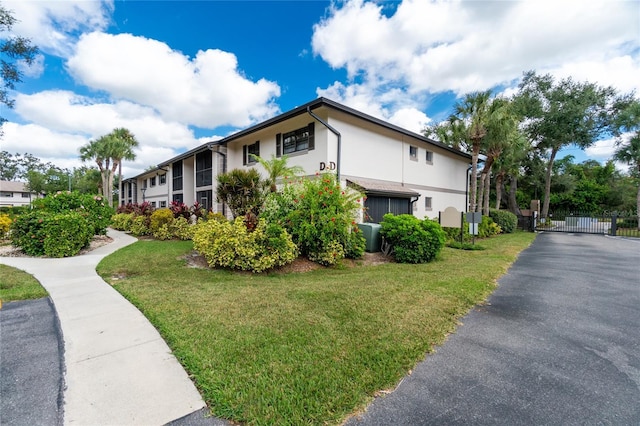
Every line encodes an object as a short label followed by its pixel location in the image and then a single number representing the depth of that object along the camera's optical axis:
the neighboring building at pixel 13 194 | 48.39
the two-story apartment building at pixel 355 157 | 10.26
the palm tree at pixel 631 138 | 19.77
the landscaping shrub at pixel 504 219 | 19.22
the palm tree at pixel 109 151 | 26.95
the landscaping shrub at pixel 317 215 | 7.23
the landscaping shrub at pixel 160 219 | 12.16
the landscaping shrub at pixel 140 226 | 13.33
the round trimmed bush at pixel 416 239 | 8.14
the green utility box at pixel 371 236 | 9.20
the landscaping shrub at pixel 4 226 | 10.45
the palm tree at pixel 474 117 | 15.21
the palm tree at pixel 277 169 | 9.39
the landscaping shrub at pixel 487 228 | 15.04
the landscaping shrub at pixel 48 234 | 7.74
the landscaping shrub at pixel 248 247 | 6.63
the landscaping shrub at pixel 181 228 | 11.69
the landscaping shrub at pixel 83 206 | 10.02
